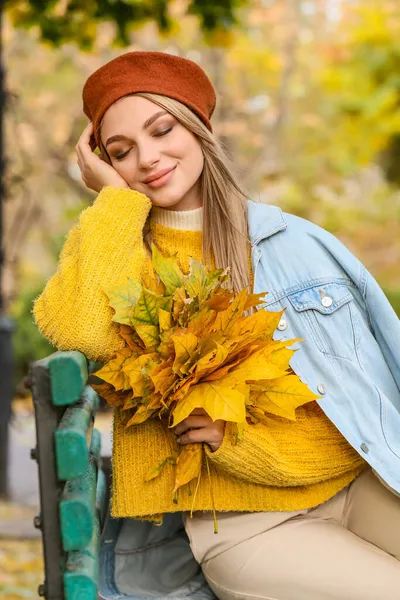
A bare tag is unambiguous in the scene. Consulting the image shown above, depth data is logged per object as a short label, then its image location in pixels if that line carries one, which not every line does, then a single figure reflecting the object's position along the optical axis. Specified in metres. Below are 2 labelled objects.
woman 2.03
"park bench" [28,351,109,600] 1.86
